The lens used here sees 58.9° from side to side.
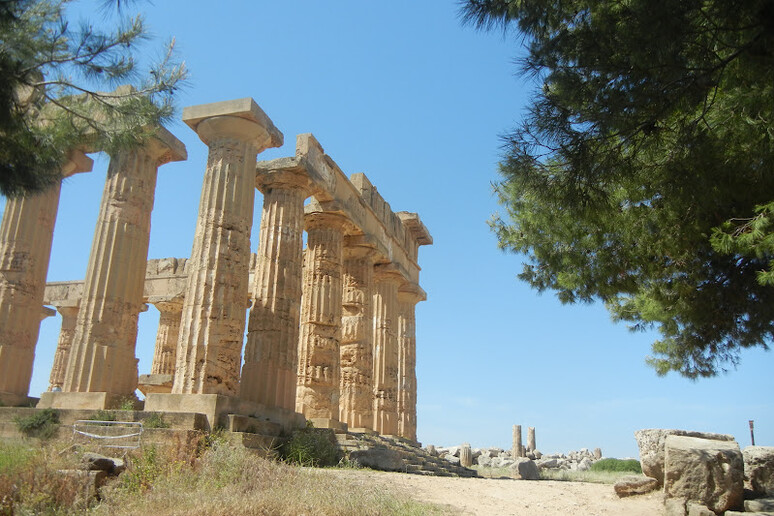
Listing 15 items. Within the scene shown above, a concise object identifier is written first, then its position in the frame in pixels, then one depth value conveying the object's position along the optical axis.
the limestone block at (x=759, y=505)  7.73
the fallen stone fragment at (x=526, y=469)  17.84
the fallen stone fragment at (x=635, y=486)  9.12
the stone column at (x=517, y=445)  29.67
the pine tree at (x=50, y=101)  7.12
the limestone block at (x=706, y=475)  7.74
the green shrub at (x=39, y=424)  10.63
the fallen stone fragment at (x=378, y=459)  12.77
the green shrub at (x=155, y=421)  10.25
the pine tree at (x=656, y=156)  5.84
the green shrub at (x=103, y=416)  10.75
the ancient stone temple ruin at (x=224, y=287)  12.11
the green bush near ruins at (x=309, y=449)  11.73
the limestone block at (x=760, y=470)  8.51
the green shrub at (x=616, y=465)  23.57
